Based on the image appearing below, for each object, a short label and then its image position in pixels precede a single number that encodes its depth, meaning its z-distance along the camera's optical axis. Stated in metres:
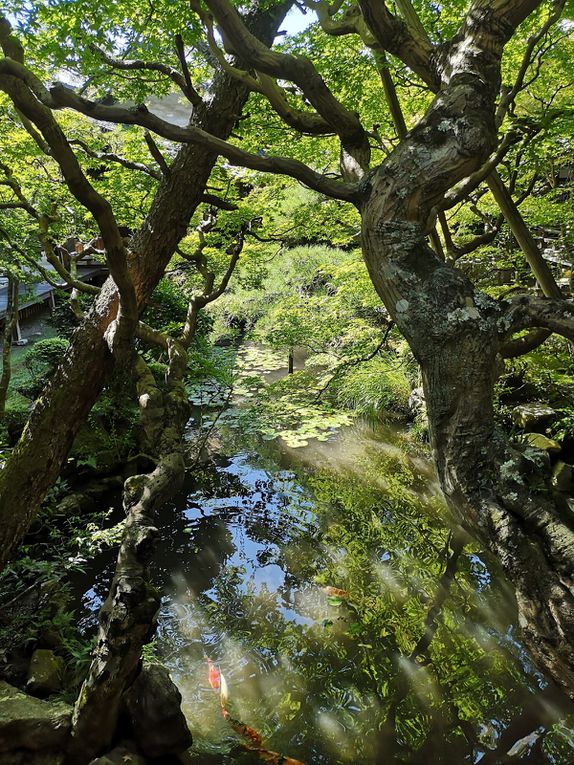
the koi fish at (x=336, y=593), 5.21
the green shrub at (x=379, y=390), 9.83
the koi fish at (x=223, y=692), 3.92
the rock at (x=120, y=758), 2.82
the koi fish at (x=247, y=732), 3.53
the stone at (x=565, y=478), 6.32
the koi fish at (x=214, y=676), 4.11
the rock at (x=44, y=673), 3.44
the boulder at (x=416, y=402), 9.42
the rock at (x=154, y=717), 3.15
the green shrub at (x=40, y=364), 7.41
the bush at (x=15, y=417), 6.59
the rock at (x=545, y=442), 6.49
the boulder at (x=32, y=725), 2.76
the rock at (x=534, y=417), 7.07
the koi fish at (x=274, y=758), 3.35
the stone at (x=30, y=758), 2.73
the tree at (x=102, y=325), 3.84
